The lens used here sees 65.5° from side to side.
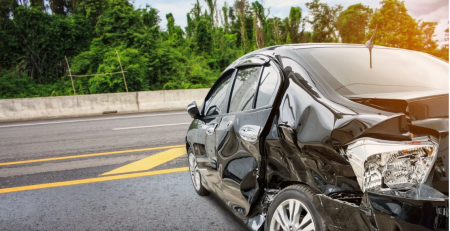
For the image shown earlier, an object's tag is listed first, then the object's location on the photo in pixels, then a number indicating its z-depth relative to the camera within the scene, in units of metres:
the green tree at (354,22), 58.53
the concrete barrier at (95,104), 13.76
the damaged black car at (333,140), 1.46
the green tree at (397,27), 33.00
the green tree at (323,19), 60.16
